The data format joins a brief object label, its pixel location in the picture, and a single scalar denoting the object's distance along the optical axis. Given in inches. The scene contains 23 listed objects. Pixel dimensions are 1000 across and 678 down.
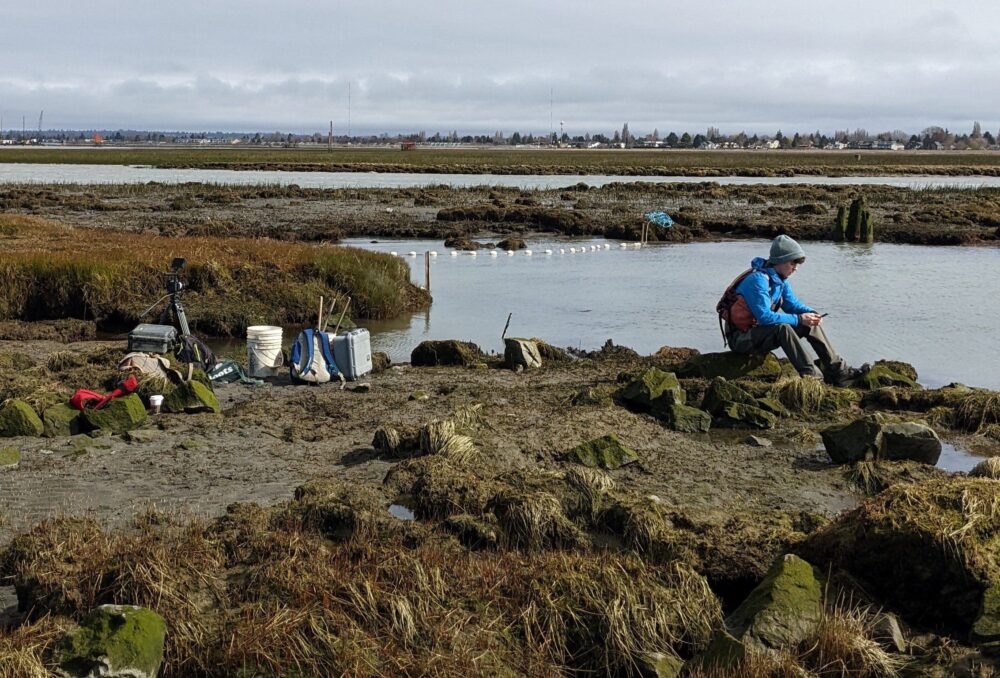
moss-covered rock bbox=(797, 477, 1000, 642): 222.4
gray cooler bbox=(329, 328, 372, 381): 472.4
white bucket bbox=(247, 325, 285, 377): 472.4
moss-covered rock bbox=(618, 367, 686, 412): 410.3
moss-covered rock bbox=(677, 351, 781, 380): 452.1
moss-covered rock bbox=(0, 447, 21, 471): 320.8
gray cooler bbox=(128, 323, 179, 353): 452.8
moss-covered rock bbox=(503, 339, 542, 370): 510.6
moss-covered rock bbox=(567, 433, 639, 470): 339.3
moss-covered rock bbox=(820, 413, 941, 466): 346.3
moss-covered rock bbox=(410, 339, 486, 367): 524.7
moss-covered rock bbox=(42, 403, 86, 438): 358.0
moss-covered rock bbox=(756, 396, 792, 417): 413.1
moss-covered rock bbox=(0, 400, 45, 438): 351.9
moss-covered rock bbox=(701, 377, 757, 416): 406.3
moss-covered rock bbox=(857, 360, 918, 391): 461.4
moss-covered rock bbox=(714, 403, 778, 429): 400.8
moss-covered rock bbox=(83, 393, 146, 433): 362.9
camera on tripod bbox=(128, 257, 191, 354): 453.1
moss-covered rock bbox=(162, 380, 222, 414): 392.2
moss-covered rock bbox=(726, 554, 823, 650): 210.7
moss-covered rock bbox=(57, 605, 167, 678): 195.5
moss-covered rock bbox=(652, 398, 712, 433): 393.1
